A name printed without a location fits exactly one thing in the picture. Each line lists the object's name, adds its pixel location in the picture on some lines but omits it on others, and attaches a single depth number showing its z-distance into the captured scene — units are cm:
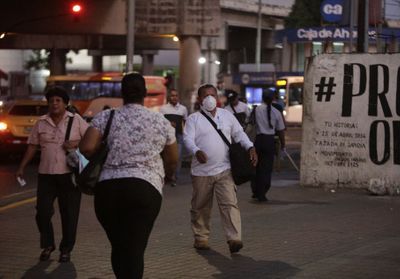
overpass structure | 3756
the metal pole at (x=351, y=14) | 1962
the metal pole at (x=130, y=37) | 2608
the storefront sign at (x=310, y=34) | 4976
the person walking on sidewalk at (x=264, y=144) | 1404
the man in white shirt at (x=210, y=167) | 956
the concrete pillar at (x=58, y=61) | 6419
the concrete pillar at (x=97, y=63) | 7906
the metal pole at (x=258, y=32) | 5933
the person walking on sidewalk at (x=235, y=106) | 1791
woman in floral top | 644
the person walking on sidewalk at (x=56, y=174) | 912
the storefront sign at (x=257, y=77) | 5838
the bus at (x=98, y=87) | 3969
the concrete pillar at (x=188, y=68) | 4053
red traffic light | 3125
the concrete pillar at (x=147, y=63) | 7375
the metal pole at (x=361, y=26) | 1665
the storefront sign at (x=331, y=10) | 2603
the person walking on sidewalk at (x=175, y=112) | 1759
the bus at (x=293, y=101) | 5025
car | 2311
